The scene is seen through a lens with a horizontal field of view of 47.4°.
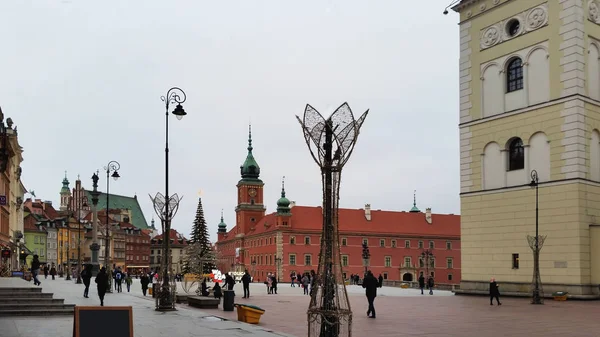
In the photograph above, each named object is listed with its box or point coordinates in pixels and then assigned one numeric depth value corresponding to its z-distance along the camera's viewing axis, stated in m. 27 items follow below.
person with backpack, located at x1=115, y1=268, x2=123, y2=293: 41.65
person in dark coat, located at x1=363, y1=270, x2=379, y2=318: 22.88
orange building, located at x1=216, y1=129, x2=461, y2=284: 117.88
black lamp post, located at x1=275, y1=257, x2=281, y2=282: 115.89
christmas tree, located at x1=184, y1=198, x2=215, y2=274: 35.97
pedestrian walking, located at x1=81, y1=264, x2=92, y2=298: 30.70
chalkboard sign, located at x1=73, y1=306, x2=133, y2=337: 10.90
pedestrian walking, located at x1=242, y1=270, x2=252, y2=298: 35.97
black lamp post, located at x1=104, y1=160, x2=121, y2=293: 38.96
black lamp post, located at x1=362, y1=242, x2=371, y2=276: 59.72
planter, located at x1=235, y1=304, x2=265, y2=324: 20.20
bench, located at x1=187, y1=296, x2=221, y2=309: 26.61
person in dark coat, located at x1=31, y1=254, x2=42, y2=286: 39.44
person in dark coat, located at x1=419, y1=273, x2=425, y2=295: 47.09
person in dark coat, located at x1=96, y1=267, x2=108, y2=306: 25.16
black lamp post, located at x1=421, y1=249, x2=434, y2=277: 115.31
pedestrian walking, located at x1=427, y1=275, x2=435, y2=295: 45.81
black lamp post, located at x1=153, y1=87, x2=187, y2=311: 24.52
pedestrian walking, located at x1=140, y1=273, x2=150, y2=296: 38.27
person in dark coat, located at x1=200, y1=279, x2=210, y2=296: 32.41
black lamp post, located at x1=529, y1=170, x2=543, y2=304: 31.83
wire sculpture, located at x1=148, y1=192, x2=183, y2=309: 24.56
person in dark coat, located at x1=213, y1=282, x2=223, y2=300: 30.67
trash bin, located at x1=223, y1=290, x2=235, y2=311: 24.97
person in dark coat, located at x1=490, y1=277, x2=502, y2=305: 30.45
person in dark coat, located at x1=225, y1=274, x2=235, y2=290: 31.74
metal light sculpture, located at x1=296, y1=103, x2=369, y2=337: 12.36
